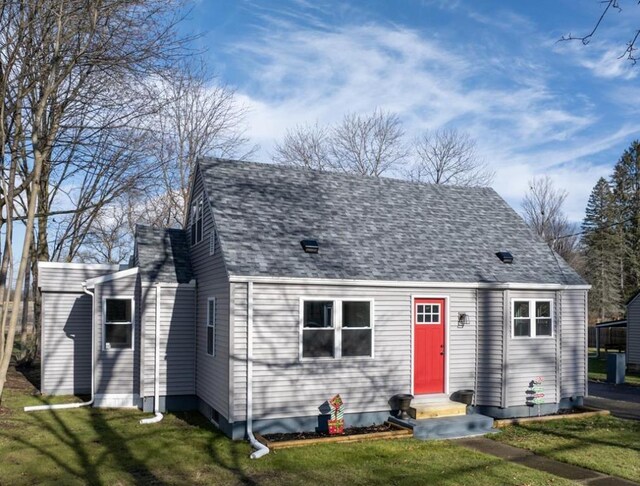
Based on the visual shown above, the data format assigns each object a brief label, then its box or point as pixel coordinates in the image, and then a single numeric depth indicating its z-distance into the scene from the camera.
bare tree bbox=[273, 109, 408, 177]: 35.75
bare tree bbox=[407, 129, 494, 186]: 36.50
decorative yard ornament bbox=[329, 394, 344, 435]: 11.51
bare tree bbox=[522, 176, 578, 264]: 47.41
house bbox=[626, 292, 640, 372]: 25.67
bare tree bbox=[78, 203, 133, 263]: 35.12
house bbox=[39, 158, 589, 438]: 11.69
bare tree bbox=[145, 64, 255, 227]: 29.01
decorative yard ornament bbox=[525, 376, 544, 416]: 13.52
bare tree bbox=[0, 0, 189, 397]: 11.63
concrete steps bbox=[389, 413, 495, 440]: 11.67
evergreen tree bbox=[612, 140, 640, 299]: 50.53
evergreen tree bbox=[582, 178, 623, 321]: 50.21
